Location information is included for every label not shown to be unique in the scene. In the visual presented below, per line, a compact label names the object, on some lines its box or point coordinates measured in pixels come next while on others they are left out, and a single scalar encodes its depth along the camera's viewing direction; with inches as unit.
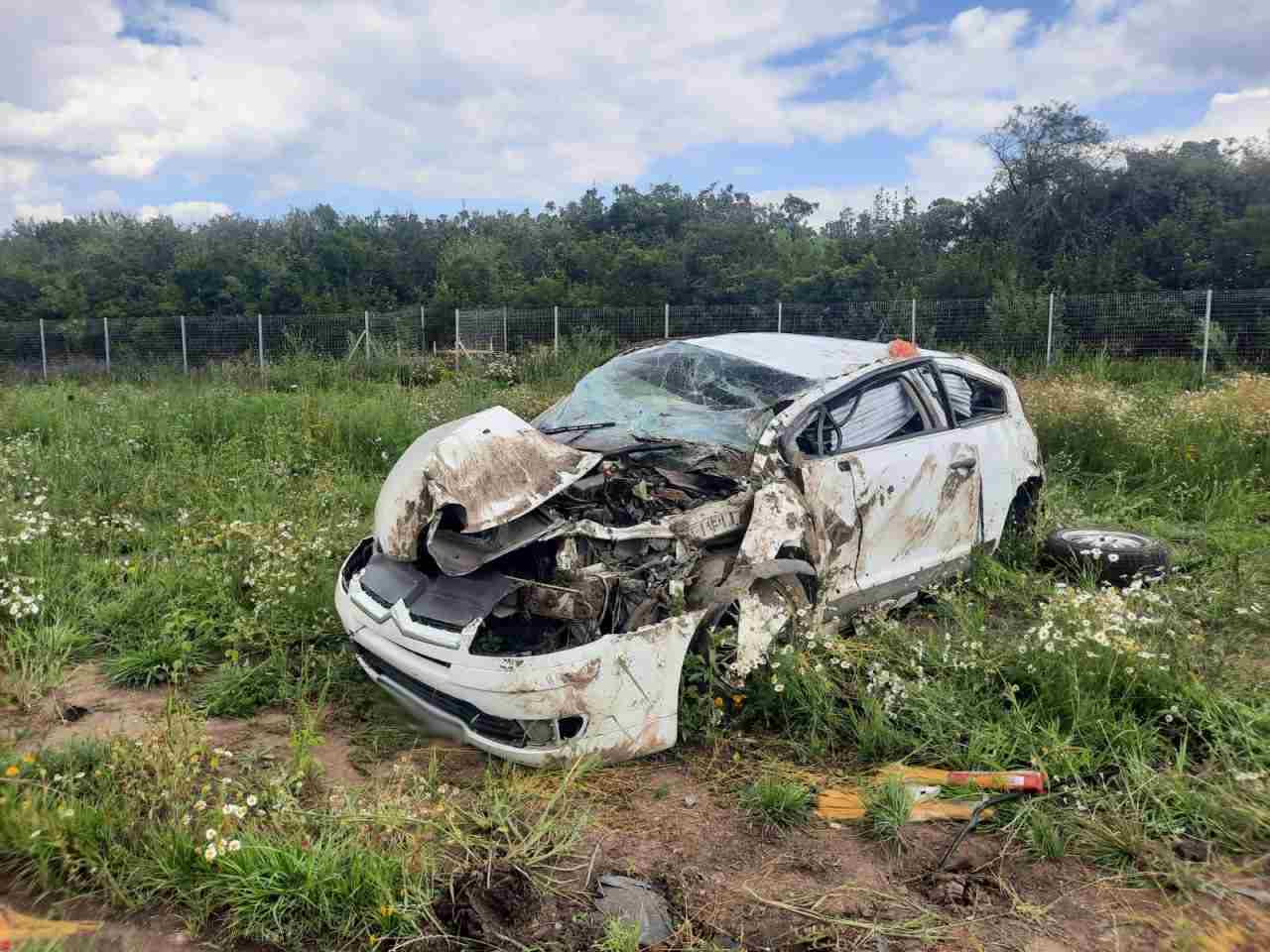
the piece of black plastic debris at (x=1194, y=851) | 116.0
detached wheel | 205.8
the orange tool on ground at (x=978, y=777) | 131.7
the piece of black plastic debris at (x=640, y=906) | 107.4
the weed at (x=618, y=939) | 101.1
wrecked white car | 138.3
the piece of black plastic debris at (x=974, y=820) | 120.5
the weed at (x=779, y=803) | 131.3
